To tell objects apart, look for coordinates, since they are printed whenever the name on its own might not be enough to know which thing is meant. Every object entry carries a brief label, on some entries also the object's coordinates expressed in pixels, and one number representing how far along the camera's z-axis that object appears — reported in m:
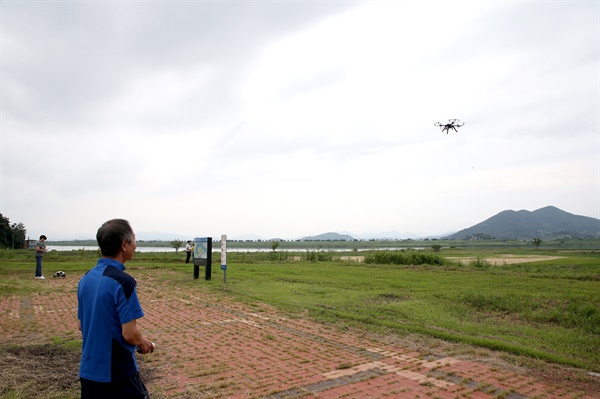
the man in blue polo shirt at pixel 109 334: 2.34
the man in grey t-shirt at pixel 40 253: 14.93
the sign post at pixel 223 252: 15.03
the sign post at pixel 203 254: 15.68
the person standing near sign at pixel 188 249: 26.37
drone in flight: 17.62
